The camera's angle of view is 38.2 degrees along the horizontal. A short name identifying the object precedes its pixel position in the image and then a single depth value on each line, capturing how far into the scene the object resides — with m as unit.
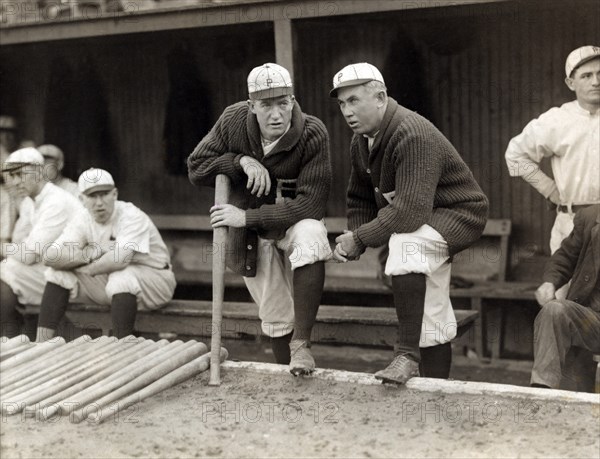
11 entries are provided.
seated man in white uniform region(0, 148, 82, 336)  6.39
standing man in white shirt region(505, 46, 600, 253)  5.09
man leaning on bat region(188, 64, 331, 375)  4.30
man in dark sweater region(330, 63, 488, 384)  3.99
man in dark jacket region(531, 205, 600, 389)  4.23
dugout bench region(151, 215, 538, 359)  6.50
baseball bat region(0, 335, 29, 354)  5.01
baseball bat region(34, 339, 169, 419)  3.95
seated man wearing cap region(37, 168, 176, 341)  5.84
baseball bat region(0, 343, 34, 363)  4.89
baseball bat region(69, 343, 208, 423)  3.89
